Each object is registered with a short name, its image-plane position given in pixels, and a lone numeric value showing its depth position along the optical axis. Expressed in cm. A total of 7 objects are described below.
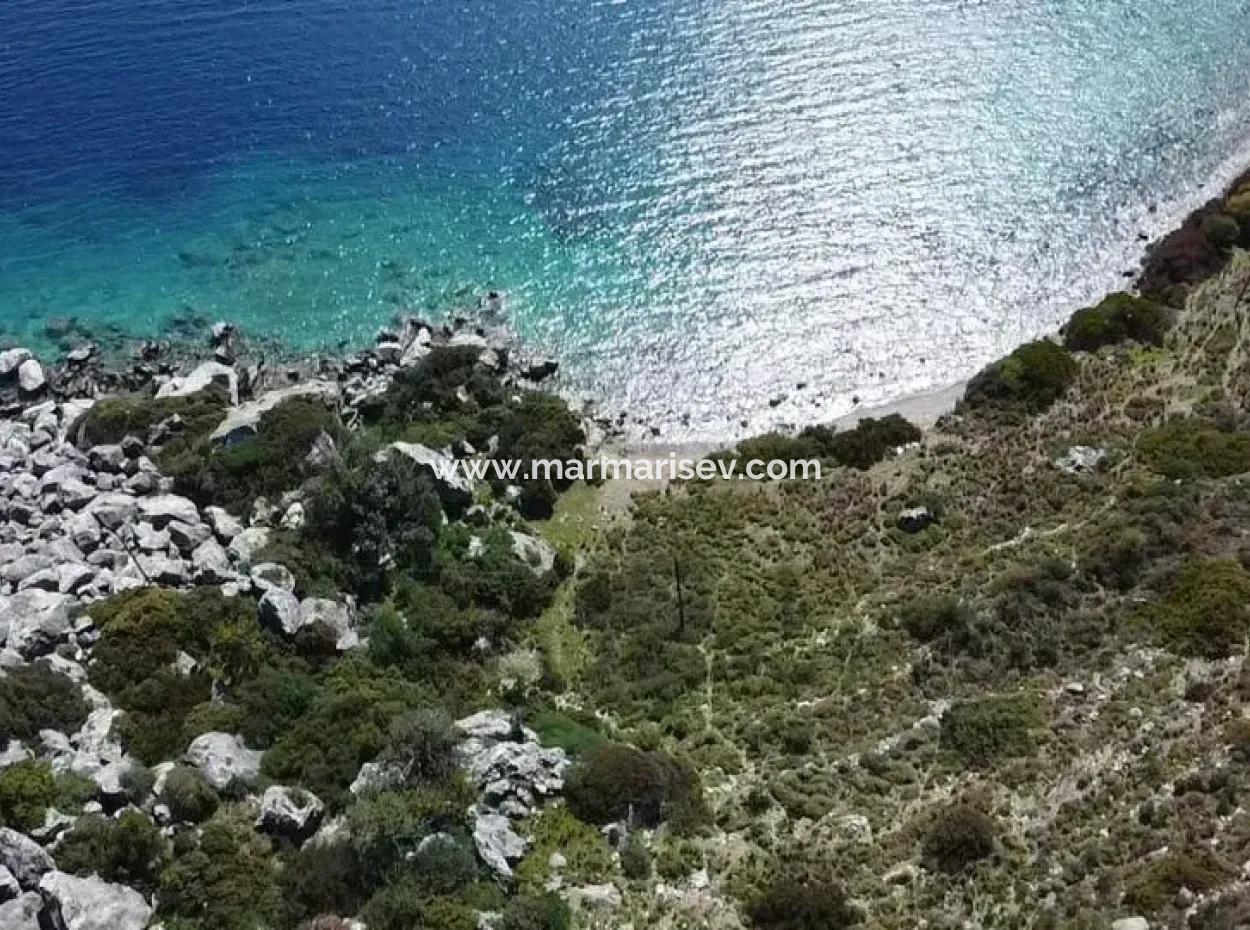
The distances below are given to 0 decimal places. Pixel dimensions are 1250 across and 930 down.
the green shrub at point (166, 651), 4581
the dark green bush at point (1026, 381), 6063
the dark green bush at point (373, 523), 5409
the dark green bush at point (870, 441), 5944
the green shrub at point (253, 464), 5791
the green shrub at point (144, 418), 6284
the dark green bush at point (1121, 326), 6369
